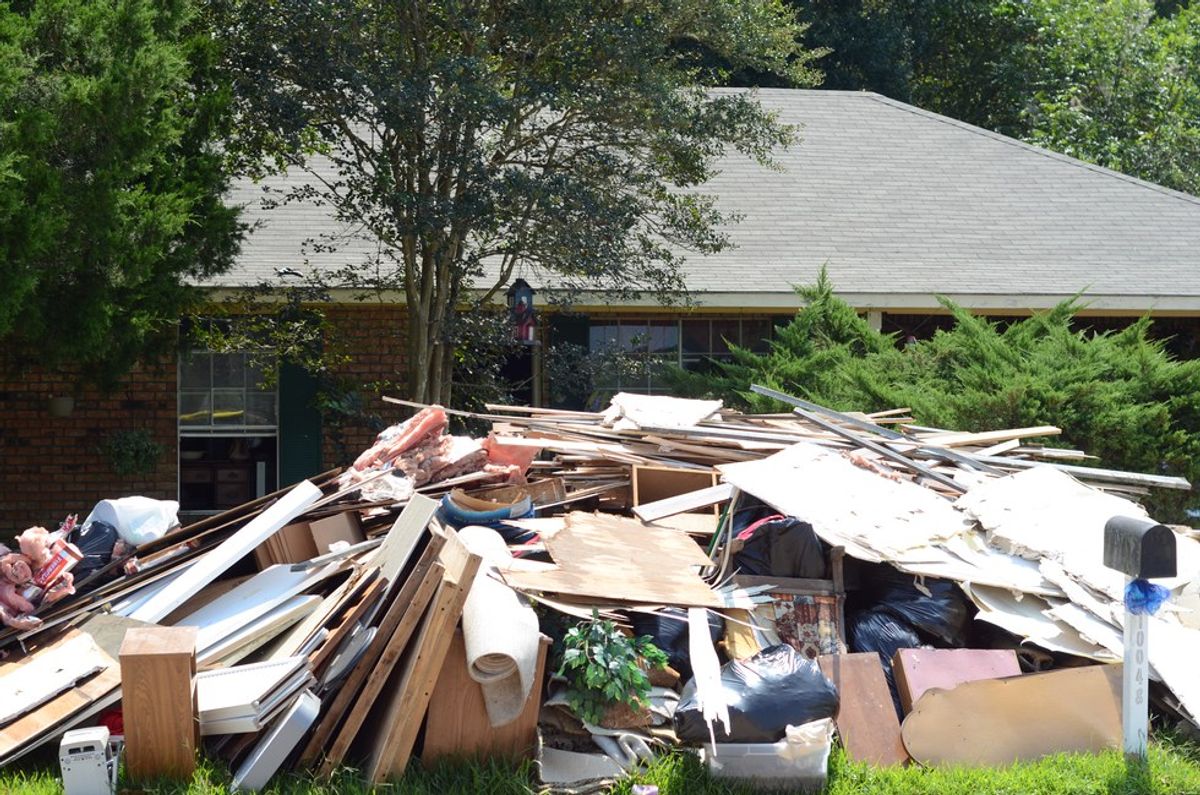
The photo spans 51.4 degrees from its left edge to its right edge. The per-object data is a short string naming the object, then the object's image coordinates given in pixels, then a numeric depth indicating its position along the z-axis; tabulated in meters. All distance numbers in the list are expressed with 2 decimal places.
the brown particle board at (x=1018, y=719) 5.81
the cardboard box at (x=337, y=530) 6.86
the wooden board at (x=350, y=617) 5.56
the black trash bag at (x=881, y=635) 6.36
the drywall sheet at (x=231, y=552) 6.11
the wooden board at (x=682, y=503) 7.14
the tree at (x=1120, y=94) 23.73
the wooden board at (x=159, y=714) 5.05
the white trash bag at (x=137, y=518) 6.84
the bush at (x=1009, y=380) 10.46
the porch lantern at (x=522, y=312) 10.80
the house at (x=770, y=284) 12.34
